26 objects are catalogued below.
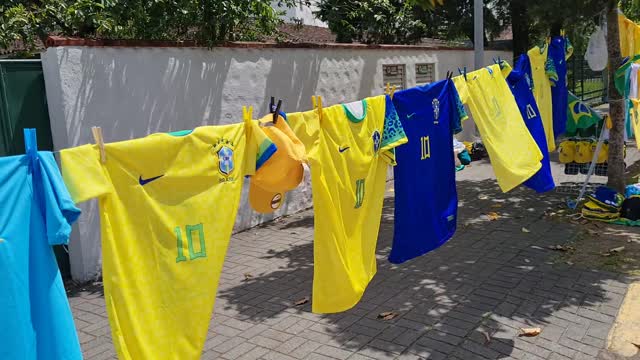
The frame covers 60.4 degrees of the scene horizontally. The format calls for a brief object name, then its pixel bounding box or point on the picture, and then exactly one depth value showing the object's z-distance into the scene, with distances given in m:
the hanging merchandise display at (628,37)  7.29
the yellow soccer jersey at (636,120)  6.87
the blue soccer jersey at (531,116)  5.12
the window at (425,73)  11.17
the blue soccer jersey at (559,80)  6.12
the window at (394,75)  10.05
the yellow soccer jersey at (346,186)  3.09
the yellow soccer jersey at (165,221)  2.25
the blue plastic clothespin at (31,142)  2.03
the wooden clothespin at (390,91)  3.72
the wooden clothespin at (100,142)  2.19
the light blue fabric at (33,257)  1.99
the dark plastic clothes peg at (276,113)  2.83
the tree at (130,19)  5.90
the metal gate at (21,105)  5.09
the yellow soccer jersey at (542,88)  5.78
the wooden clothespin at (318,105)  3.11
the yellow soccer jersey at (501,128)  4.48
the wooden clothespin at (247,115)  2.73
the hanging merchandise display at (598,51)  7.12
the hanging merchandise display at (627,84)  6.51
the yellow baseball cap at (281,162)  2.71
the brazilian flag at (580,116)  7.35
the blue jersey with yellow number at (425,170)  3.86
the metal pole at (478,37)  9.81
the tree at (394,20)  10.95
